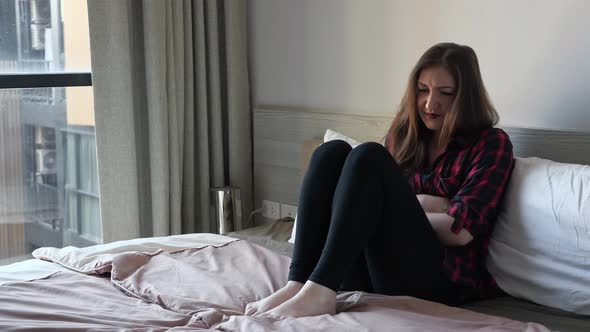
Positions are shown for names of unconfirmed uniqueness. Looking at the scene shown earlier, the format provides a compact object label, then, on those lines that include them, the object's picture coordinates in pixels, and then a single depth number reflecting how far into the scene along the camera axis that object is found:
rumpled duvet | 1.64
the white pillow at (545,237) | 1.88
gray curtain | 3.11
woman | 1.78
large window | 3.09
